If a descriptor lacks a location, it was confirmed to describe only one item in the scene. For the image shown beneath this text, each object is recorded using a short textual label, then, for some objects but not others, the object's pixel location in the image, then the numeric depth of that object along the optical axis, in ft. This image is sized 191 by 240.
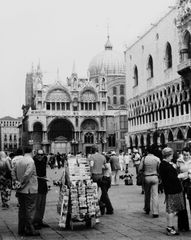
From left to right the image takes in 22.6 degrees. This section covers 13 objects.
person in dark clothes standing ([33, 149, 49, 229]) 35.27
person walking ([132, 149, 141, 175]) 77.20
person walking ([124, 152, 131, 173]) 114.33
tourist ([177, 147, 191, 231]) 32.24
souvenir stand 34.04
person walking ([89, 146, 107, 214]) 43.06
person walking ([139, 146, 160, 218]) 39.34
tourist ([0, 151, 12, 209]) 47.67
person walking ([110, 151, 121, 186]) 75.36
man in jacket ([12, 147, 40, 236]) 32.07
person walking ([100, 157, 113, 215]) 41.24
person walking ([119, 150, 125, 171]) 121.08
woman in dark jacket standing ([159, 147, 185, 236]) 31.22
